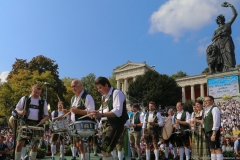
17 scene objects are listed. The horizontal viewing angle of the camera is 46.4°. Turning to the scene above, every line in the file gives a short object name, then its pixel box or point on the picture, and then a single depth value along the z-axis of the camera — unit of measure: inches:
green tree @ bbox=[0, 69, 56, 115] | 1711.9
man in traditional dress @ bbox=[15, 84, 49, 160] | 292.8
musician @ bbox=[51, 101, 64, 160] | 467.8
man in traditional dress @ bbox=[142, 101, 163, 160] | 439.8
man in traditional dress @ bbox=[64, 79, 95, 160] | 264.3
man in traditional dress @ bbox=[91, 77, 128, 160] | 196.5
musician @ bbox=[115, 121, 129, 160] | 409.0
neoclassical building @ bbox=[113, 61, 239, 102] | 3102.9
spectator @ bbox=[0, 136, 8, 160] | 478.5
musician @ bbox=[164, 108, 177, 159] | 465.0
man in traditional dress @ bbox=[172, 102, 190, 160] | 434.9
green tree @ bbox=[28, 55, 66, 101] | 2129.8
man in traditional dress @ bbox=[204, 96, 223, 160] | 301.9
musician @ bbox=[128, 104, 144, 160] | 480.7
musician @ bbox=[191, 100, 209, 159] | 367.9
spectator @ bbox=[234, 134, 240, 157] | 493.4
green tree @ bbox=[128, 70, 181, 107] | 2475.4
